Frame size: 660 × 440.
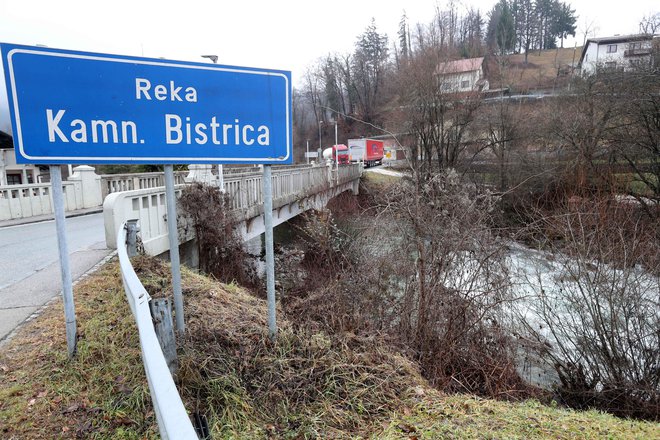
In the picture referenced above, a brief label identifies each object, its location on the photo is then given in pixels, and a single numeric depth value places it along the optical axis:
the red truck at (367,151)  49.69
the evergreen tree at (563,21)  91.56
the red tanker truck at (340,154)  49.84
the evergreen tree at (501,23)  75.94
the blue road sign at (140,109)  2.62
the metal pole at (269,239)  3.29
